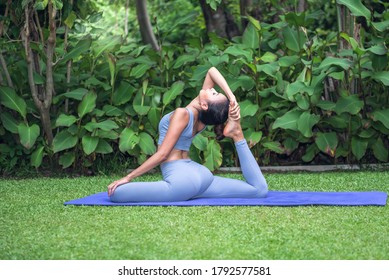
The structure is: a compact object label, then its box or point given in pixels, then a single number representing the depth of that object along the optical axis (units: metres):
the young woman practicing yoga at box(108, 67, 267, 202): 9.43
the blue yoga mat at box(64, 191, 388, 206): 9.17
